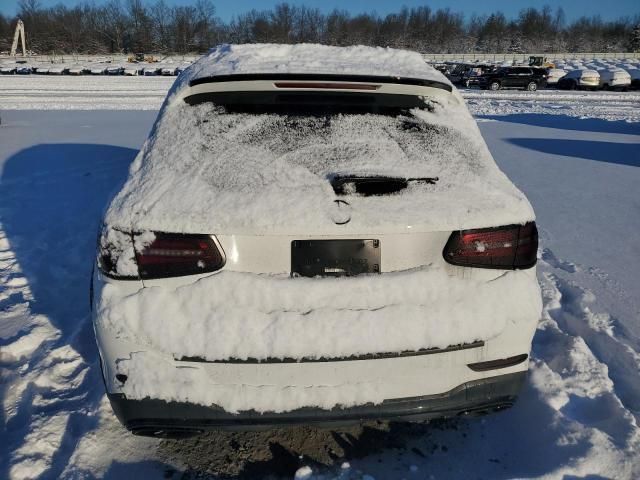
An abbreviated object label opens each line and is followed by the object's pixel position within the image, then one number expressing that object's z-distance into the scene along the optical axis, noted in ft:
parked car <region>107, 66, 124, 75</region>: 146.72
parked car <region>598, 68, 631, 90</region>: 100.27
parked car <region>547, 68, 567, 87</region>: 109.46
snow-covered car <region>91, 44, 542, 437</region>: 6.08
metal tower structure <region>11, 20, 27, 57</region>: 236.20
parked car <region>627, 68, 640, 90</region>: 102.17
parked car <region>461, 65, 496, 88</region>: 103.74
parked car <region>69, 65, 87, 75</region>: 145.59
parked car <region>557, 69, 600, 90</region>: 101.24
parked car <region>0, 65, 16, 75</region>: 139.67
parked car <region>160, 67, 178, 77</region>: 136.73
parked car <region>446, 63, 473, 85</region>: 110.73
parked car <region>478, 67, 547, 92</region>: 100.58
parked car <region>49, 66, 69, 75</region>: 144.84
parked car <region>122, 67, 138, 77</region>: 140.35
